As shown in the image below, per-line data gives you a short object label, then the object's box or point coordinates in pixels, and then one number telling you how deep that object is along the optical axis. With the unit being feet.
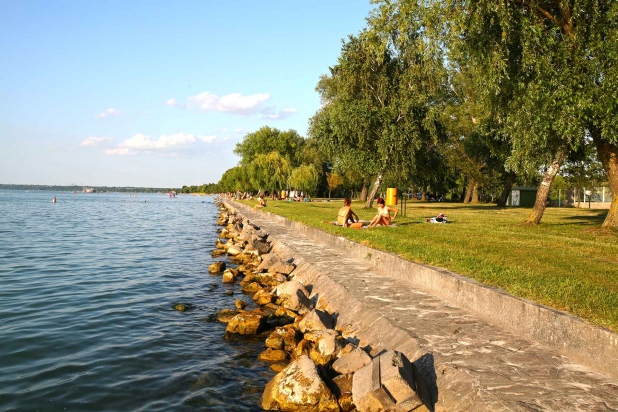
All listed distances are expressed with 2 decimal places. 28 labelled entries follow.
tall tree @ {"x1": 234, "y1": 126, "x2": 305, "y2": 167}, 276.62
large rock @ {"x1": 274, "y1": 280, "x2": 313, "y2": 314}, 32.30
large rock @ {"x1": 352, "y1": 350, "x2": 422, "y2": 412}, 15.31
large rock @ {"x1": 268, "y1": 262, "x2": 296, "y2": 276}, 44.34
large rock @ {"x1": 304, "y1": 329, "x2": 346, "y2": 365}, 22.09
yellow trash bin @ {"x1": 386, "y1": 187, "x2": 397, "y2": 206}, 96.15
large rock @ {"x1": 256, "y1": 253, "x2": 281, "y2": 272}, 47.50
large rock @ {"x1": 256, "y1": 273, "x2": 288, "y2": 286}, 42.41
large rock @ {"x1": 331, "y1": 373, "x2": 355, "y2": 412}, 17.89
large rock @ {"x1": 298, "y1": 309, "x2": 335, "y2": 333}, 26.35
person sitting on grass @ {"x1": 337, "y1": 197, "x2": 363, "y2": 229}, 63.05
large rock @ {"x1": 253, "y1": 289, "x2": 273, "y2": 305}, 36.65
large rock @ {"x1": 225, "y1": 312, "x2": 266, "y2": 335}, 29.01
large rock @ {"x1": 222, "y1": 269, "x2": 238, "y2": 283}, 47.16
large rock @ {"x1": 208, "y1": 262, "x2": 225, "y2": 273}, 52.42
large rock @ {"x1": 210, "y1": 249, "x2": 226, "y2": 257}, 68.01
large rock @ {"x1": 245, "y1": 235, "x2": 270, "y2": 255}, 57.99
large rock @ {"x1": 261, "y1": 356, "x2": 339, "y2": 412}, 17.90
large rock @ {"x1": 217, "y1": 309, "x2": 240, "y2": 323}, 32.32
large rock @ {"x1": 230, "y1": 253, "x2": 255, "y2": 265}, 56.54
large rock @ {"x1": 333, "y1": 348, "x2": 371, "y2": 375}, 19.66
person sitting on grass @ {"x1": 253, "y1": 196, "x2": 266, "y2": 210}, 145.46
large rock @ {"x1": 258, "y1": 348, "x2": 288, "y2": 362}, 25.05
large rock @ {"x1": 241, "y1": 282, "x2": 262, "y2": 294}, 41.88
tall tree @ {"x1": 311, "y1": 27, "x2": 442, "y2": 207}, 107.24
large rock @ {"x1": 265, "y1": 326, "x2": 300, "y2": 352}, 25.82
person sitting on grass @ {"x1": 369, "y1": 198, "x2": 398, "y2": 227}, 61.21
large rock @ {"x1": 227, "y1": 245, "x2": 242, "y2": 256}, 64.73
